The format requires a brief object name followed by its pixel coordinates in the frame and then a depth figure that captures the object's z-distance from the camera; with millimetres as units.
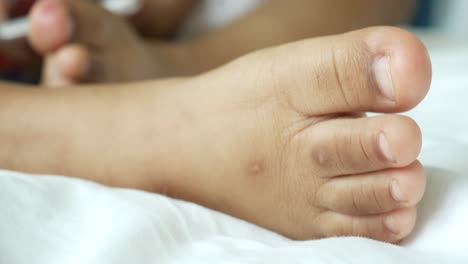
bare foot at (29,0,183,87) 394
